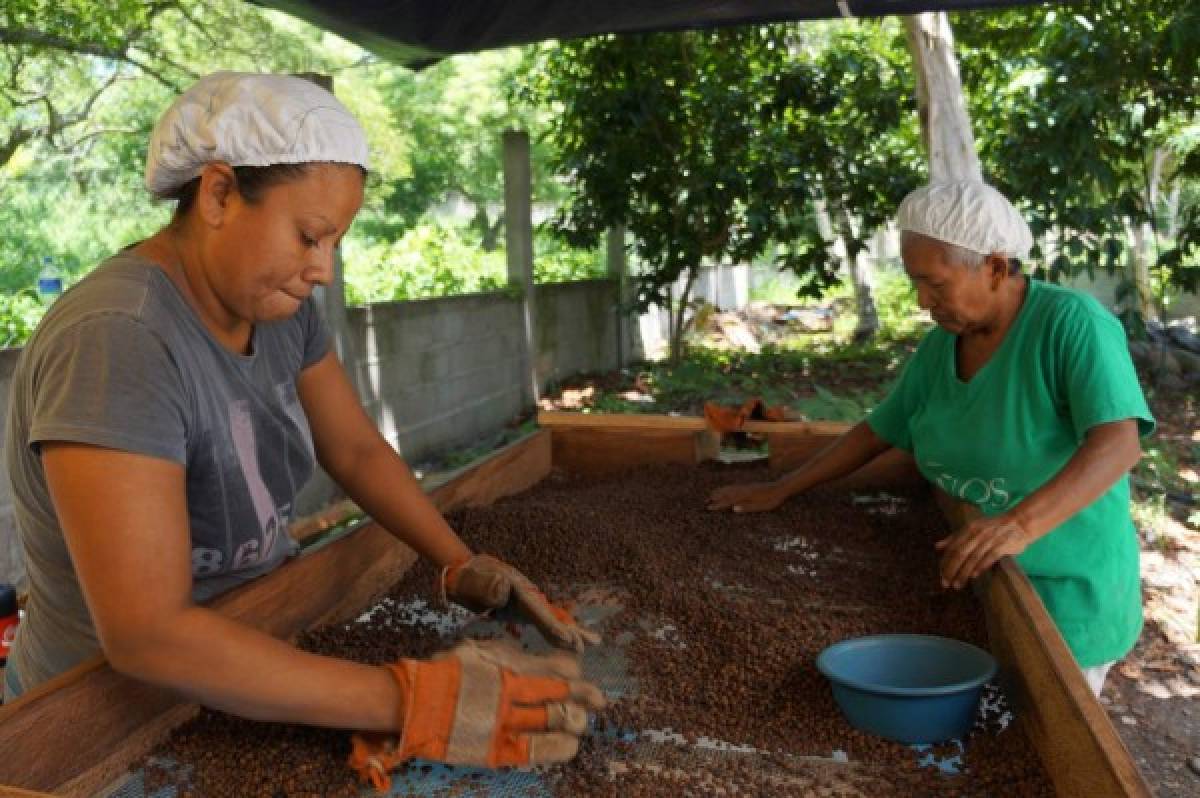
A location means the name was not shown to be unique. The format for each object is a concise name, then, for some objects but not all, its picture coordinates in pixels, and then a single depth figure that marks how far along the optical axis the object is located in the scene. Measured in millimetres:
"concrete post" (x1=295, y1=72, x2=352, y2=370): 5289
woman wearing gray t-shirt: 1210
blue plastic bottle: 5285
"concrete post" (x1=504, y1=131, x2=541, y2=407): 7859
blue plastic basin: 1466
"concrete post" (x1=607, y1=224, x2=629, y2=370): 10125
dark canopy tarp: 3111
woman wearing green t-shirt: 1938
